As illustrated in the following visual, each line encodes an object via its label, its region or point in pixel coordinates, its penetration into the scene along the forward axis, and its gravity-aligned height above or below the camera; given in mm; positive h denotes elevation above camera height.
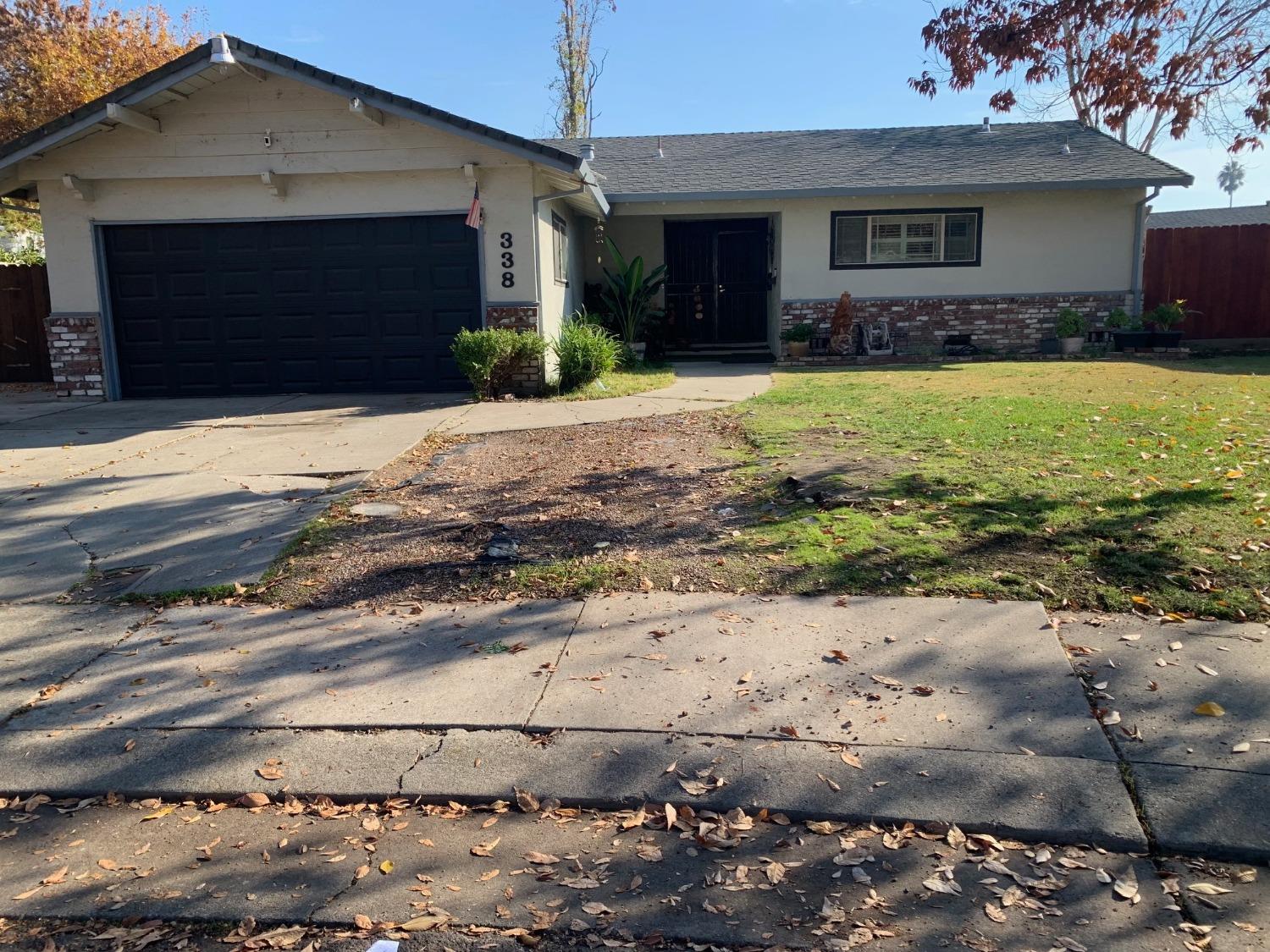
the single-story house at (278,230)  12352 +1209
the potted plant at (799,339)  17562 -531
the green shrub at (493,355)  12062 -486
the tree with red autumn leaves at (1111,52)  6742 +1807
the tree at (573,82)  33594 +8146
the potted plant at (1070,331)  17375 -461
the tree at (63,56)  23547 +6751
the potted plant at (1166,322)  16828 -323
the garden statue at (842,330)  17391 -371
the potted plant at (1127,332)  17203 -494
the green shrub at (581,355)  13094 -560
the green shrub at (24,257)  18892 +1382
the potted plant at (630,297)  17109 +305
